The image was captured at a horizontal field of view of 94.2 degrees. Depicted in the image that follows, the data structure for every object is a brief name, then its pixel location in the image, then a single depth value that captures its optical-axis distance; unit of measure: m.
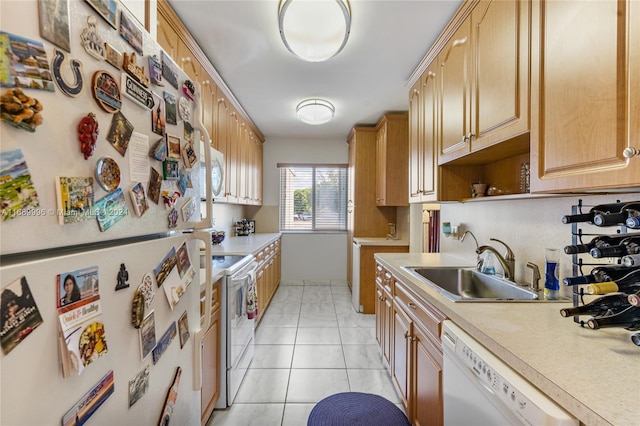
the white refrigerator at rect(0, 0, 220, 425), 0.45
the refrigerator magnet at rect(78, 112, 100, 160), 0.56
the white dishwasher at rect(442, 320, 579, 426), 0.69
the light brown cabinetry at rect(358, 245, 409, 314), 3.65
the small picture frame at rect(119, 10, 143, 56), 0.69
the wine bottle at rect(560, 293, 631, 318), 0.88
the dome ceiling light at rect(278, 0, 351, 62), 1.73
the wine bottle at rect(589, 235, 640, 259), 0.83
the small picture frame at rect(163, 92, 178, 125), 0.90
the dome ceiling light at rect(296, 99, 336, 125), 3.29
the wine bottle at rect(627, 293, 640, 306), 0.74
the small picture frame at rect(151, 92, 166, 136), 0.81
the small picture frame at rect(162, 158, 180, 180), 0.87
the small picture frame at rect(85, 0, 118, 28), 0.60
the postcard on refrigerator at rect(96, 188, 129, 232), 0.62
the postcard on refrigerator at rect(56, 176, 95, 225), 0.52
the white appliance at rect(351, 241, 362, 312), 3.76
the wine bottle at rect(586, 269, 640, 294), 0.82
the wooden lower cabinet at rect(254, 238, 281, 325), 3.30
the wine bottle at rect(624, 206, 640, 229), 0.77
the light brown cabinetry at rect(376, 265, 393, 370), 2.21
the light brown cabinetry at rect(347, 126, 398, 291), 4.23
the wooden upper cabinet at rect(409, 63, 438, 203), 2.23
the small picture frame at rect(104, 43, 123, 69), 0.63
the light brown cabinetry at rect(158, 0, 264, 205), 1.86
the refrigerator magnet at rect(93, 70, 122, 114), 0.60
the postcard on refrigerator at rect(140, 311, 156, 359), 0.76
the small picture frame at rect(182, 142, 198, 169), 1.00
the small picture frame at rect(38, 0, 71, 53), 0.49
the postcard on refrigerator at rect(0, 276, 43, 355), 0.43
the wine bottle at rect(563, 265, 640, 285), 0.89
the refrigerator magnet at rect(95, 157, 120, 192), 0.61
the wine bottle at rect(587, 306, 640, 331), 0.85
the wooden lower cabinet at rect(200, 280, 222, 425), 1.68
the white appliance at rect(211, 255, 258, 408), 1.95
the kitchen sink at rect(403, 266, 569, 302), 1.54
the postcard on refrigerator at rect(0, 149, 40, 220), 0.43
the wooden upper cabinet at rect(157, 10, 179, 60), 1.74
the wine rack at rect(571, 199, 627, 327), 1.03
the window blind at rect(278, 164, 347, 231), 5.29
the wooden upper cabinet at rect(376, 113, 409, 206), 3.73
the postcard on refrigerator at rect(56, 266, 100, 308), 0.52
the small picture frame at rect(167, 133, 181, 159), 0.89
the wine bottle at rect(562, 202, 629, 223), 0.88
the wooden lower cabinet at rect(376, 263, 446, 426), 1.38
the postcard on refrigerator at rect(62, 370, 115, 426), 0.54
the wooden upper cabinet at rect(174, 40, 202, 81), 1.97
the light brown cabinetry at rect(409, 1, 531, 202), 1.33
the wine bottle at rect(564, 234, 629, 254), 0.88
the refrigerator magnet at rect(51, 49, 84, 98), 0.51
